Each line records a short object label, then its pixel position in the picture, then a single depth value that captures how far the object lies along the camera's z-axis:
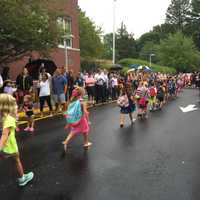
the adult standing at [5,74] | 8.75
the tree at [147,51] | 51.75
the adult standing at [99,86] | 11.25
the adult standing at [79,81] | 10.21
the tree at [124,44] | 45.59
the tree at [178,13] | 54.75
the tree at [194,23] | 52.88
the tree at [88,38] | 27.25
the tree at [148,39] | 58.94
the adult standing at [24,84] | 7.81
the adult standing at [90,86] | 11.00
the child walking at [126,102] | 7.01
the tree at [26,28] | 7.69
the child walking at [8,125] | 3.16
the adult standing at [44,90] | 7.87
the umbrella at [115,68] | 18.16
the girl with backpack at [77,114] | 4.79
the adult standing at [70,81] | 9.82
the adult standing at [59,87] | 8.33
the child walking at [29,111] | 6.26
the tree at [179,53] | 37.01
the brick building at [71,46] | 16.34
